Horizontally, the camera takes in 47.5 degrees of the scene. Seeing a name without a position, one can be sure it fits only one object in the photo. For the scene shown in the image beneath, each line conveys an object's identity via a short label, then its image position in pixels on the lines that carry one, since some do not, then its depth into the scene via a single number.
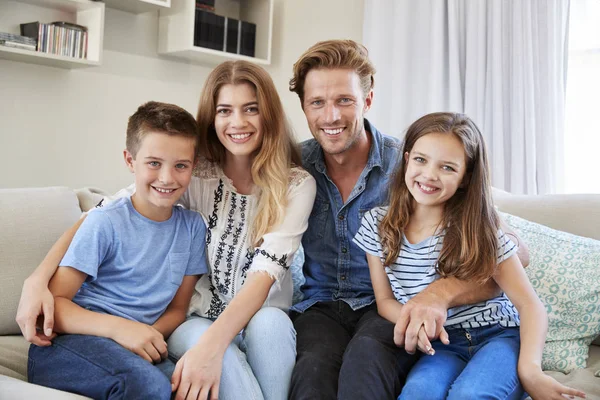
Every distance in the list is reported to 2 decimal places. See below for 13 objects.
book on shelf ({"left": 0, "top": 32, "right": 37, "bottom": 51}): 2.58
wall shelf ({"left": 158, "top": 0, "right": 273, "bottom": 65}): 3.12
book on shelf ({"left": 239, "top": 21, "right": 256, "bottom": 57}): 3.39
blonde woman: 1.55
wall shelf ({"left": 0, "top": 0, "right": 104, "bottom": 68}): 2.71
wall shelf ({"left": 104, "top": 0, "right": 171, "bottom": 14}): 2.95
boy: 1.41
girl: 1.53
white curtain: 2.98
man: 1.76
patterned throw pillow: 1.84
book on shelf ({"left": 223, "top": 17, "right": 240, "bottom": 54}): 3.32
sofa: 1.69
